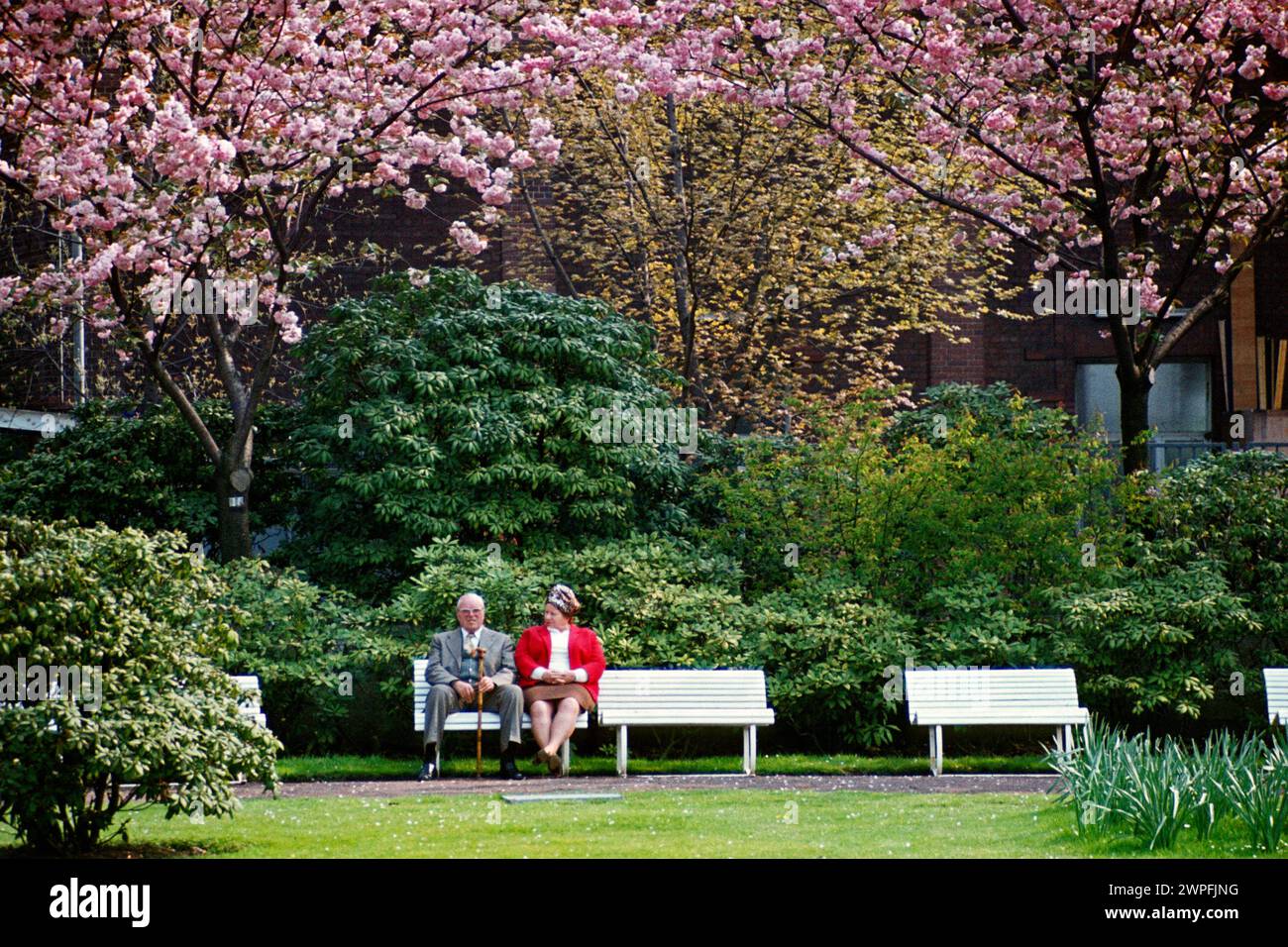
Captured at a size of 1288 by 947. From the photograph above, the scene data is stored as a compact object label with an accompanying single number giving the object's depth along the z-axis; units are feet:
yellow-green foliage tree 72.64
